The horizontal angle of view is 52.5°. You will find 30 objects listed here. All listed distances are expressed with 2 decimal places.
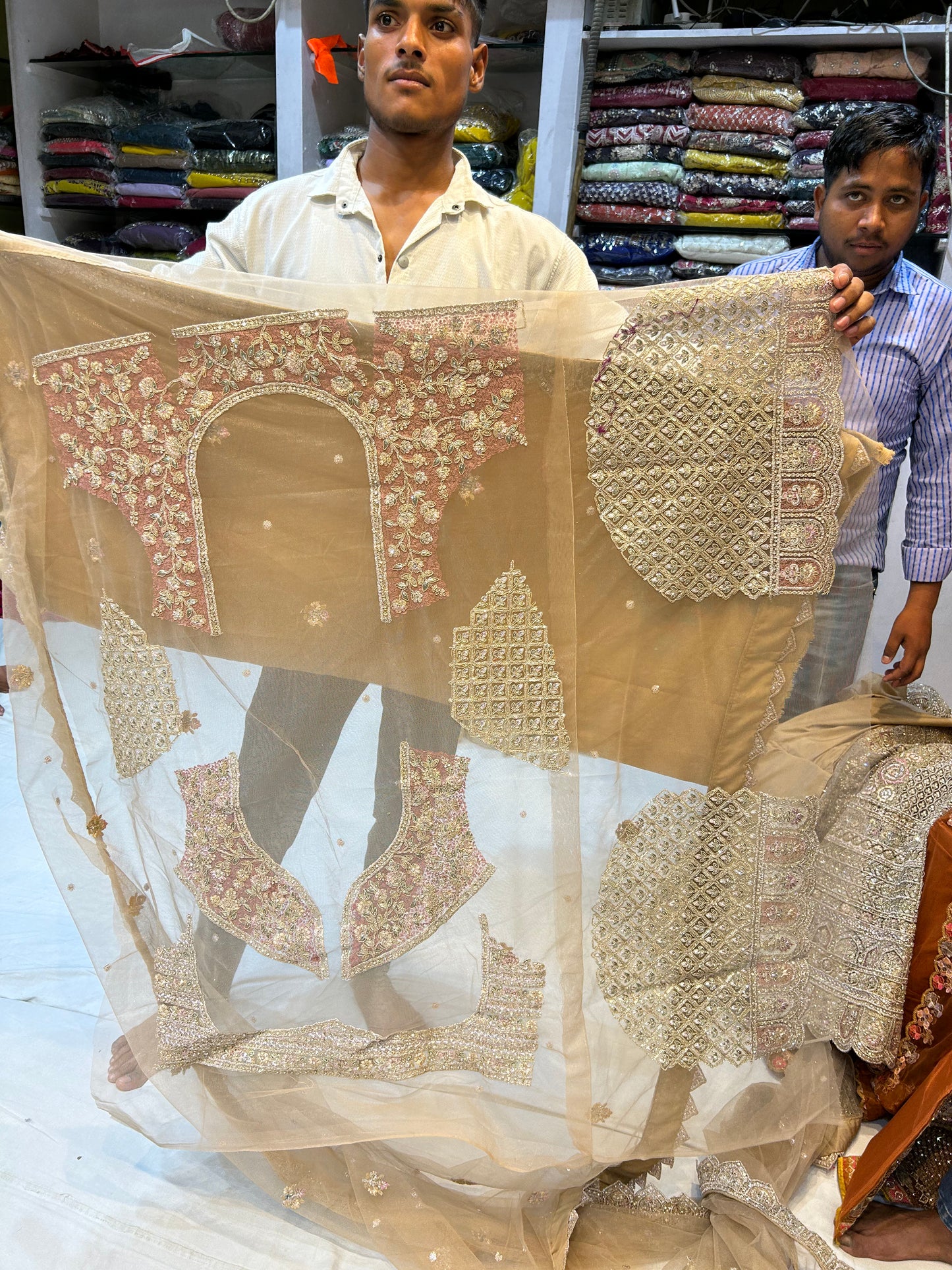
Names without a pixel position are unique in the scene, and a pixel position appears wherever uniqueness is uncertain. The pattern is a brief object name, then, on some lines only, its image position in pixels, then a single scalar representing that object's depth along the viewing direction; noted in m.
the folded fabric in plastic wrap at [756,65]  2.70
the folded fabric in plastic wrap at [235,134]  3.09
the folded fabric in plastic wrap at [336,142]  3.01
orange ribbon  2.88
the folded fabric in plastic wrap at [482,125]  2.89
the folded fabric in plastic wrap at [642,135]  2.81
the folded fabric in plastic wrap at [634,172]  2.83
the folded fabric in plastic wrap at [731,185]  2.77
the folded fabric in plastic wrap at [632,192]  2.86
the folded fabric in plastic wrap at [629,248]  2.93
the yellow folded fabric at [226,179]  3.15
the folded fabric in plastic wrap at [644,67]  2.77
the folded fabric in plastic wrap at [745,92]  2.70
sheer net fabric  1.12
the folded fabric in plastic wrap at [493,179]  2.94
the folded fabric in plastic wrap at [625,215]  2.88
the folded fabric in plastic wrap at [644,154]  2.84
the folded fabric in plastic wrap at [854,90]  2.59
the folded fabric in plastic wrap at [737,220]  2.80
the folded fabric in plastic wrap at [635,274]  2.96
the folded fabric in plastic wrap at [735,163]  2.76
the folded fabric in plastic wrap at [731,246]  2.84
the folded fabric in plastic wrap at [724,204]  2.80
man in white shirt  1.26
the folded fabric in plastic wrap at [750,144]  2.73
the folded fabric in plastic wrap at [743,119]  2.72
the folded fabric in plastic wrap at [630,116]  2.81
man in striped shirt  1.72
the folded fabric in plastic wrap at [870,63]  2.56
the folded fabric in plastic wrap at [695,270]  2.89
